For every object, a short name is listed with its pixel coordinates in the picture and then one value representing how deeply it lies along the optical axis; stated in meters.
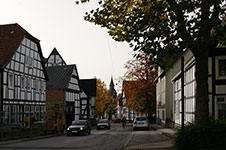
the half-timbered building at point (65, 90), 50.56
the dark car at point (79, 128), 30.66
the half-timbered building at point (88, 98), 67.00
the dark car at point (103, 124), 46.42
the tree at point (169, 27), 13.01
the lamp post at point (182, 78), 12.21
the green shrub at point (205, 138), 13.43
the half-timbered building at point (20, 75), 31.64
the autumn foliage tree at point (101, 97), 78.38
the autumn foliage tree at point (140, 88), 55.41
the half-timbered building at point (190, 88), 22.52
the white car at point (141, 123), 39.93
